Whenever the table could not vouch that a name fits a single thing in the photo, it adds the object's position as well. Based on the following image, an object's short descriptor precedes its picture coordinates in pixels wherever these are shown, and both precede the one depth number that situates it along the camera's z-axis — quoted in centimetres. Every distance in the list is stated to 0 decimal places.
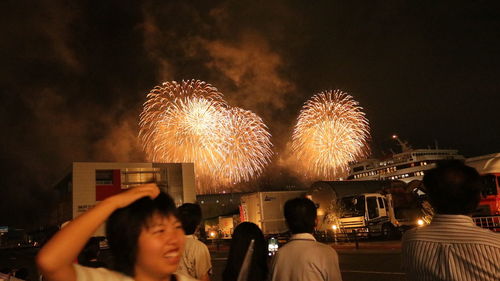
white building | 4369
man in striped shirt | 246
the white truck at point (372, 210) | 2301
